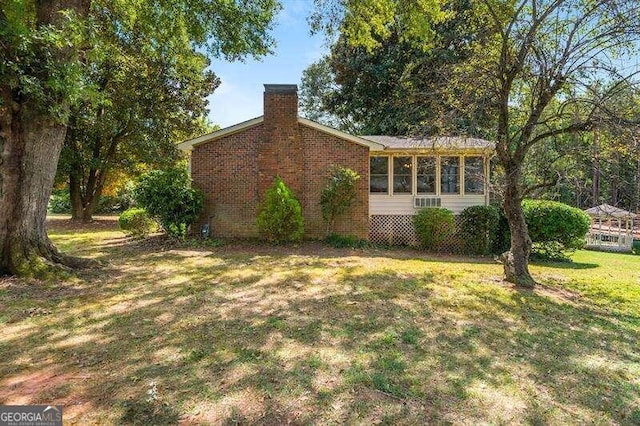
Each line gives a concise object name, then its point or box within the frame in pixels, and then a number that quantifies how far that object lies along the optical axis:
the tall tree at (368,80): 18.37
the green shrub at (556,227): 11.87
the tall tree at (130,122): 17.62
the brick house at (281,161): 12.52
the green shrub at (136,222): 13.09
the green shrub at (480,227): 12.57
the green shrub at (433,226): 12.52
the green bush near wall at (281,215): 11.53
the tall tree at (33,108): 5.97
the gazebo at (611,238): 19.19
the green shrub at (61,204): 30.47
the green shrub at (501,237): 12.80
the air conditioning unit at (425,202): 13.45
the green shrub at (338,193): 12.04
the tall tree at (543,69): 6.69
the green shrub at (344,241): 12.33
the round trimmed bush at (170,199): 11.33
